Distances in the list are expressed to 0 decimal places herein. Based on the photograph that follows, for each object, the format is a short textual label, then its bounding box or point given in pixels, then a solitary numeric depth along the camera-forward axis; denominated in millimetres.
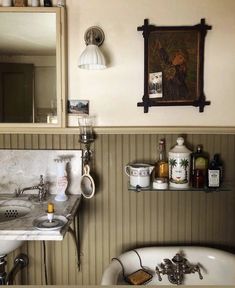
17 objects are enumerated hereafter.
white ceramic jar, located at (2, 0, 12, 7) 1732
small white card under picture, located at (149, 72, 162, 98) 1775
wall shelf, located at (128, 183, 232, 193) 1715
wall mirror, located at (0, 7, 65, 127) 1739
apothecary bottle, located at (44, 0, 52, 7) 1730
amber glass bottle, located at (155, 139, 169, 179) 1798
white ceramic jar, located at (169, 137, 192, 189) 1715
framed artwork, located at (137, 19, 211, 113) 1752
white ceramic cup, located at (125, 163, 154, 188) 1718
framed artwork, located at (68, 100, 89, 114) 1802
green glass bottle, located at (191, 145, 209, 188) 1741
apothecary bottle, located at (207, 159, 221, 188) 1716
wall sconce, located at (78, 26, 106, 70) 1639
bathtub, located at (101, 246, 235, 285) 1644
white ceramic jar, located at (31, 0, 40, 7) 1735
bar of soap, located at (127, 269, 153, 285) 1594
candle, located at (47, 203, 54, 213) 1441
